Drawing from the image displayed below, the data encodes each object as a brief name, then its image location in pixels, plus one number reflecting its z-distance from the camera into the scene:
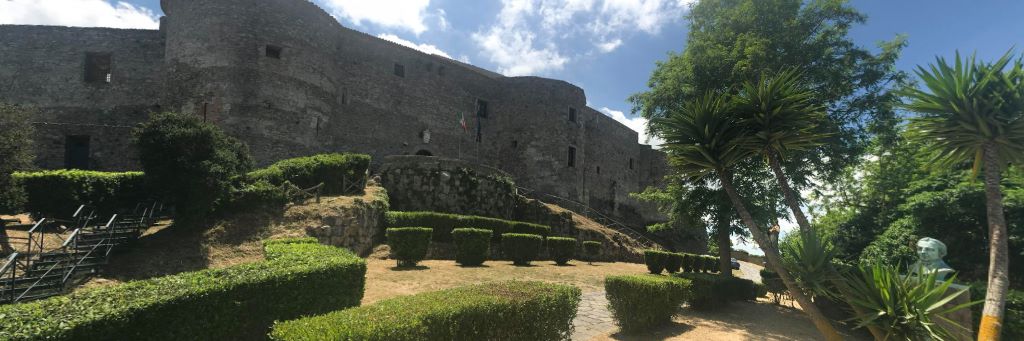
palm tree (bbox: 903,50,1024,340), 5.30
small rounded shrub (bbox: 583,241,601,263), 20.80
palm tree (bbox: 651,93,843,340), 7.84
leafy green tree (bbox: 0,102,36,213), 10.55
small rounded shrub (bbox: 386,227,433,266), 13.64
